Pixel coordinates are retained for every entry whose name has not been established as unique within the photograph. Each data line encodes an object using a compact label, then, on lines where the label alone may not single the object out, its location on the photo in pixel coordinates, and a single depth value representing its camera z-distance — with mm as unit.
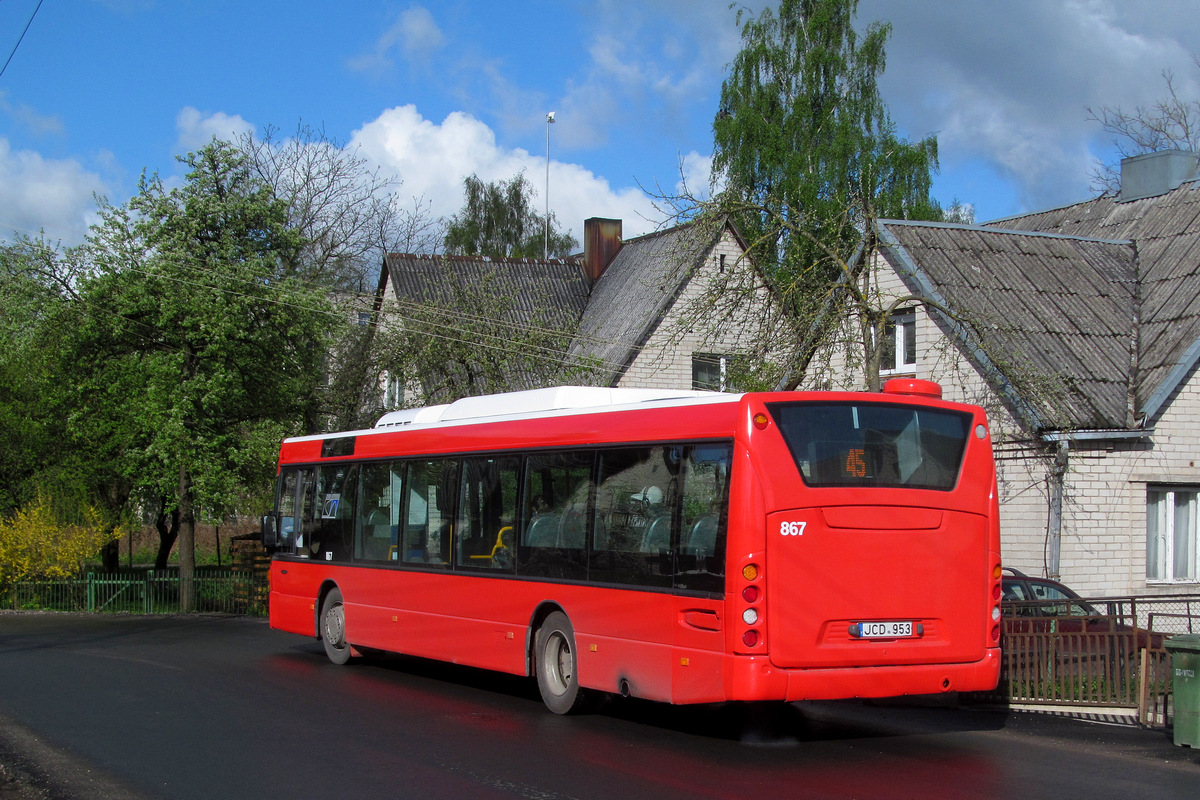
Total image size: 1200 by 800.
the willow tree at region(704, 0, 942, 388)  38125
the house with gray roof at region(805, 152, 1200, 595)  18297
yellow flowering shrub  29344
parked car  12407
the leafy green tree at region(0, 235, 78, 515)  28734
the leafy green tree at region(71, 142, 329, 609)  27875
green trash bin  9219
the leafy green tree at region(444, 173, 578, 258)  62312
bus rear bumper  8836
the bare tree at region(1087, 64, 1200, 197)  40406
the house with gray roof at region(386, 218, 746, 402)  28734
